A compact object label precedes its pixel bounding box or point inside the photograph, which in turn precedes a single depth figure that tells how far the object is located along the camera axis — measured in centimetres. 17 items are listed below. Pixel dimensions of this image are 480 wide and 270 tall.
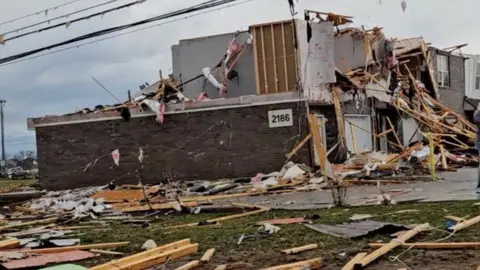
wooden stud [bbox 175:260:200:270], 754
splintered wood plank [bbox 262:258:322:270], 700
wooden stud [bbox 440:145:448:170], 2308
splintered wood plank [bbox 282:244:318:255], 827
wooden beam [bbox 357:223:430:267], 729
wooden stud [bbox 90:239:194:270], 739
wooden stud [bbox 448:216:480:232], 910
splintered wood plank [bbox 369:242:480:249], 793
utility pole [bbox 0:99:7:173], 8674
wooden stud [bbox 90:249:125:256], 917
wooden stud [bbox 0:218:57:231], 1432
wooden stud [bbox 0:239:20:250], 991
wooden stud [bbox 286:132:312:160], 2398
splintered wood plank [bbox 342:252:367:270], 695
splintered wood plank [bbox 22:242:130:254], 943
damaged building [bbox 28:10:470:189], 2492
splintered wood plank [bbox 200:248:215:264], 811
